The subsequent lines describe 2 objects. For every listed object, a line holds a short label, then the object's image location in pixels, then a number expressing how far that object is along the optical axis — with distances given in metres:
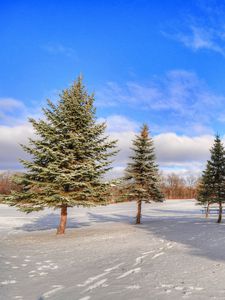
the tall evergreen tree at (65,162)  15.61
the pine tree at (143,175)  24.50
